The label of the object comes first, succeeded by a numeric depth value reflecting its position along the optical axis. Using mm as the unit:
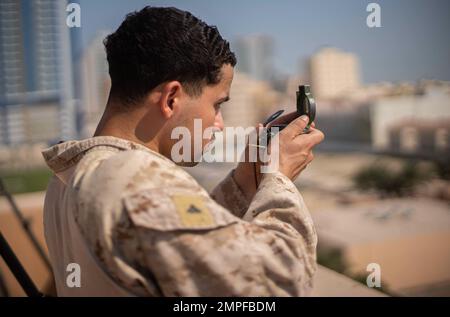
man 953
